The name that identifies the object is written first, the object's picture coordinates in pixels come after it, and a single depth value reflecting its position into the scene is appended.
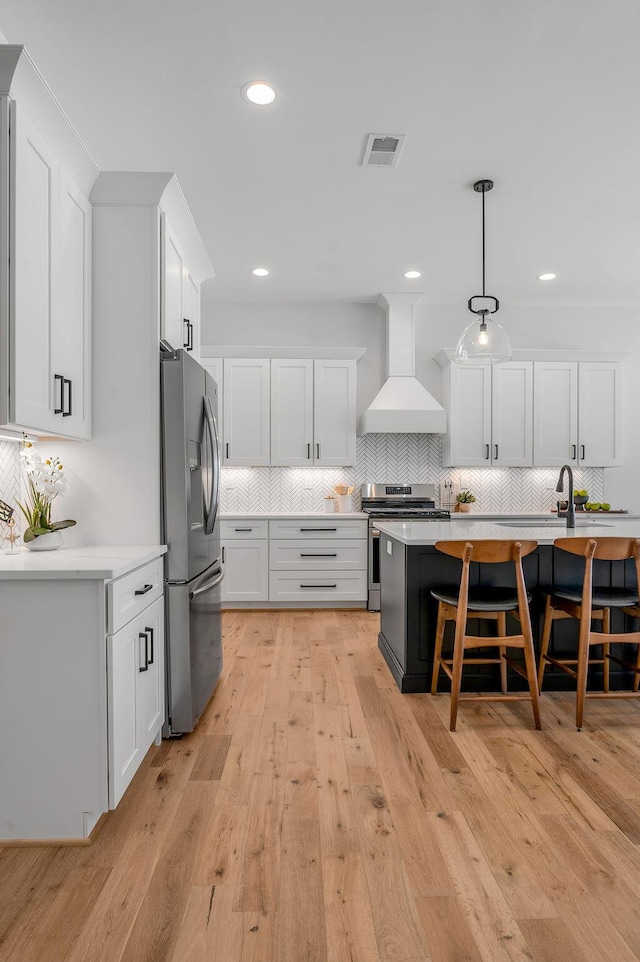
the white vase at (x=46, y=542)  2.36
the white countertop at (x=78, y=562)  1.85
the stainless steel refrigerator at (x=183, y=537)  2.58
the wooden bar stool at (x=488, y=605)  2.74
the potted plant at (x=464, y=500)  5.68
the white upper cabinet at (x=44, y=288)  1.90
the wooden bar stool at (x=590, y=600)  2.78
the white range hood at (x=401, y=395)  5.40
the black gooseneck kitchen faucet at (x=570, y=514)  3.59
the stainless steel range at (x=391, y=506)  5.18
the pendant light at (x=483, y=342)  3.40
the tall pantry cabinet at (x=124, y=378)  2.58
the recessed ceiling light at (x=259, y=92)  2.57
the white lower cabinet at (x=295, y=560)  5.15
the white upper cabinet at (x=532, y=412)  5.57
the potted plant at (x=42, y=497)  2.37
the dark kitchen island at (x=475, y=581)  3.20
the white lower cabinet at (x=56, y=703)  1.86
